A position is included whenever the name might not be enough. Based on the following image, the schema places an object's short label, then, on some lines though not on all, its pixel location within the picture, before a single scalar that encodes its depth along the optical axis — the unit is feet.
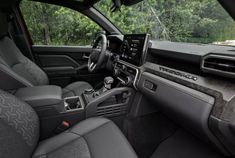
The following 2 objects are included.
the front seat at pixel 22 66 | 6.04
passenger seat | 2.98
